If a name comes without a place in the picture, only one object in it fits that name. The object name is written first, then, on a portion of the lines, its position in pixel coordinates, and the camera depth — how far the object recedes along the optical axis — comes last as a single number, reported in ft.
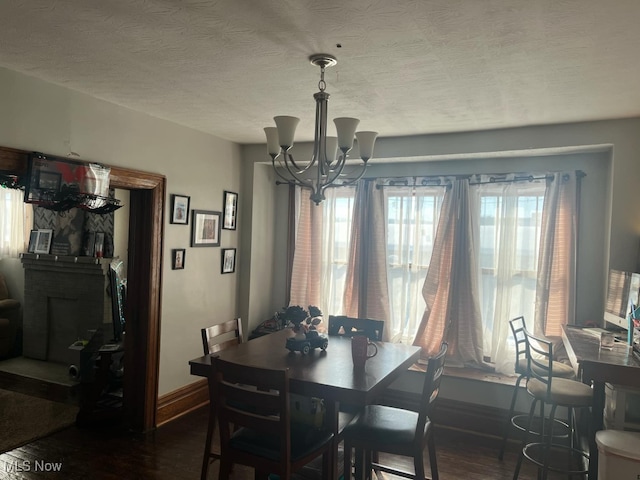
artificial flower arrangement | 8.97
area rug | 11.21
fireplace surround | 16.53
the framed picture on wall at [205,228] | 13.29
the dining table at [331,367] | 7.17
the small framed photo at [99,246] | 16.31
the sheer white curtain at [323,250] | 15.34
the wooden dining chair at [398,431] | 7.61
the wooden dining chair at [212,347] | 8.12
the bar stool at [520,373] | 10.49
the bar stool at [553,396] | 9.07
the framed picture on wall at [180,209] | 12.49
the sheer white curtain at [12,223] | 19.33
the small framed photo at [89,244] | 16.42
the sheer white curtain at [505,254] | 12.84
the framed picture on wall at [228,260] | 14.50
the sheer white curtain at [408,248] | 14.16
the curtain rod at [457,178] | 12.50
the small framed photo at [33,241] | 17.81
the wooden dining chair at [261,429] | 6.74
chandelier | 7.54
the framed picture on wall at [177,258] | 12.59
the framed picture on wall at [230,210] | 14.47
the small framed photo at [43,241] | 17.46
